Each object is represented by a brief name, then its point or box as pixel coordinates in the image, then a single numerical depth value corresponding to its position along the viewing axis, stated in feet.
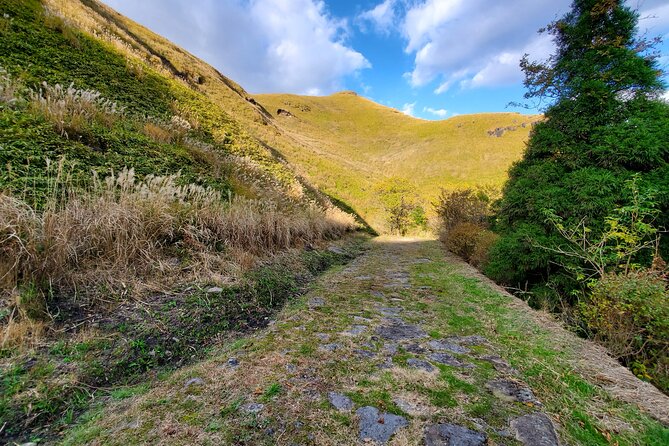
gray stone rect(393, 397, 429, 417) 5.79
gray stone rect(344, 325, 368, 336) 9.71
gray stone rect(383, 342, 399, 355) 8.40
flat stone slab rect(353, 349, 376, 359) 8.10
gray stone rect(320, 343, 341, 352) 8.50
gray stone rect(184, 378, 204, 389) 6.54
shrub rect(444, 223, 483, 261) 28.94
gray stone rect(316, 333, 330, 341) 9.21
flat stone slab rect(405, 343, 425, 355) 8.45
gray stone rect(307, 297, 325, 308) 12.69
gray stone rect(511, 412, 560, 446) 5.15
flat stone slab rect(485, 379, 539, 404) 6.37
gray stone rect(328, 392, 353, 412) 5.91
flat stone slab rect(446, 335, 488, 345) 9.37
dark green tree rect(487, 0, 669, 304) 13.00
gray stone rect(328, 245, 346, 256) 25.91
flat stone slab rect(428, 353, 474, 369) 7.82
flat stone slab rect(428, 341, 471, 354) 8.76
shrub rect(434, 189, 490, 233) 39.86
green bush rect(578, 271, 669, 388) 8.77
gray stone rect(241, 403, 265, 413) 5.70
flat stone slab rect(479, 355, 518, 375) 7.56
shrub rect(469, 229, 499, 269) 22.62
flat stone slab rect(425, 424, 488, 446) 5.06
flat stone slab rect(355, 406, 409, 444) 5.18
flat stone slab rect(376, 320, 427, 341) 9.59
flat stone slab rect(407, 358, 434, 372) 7.53
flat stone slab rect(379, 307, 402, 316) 11.98
